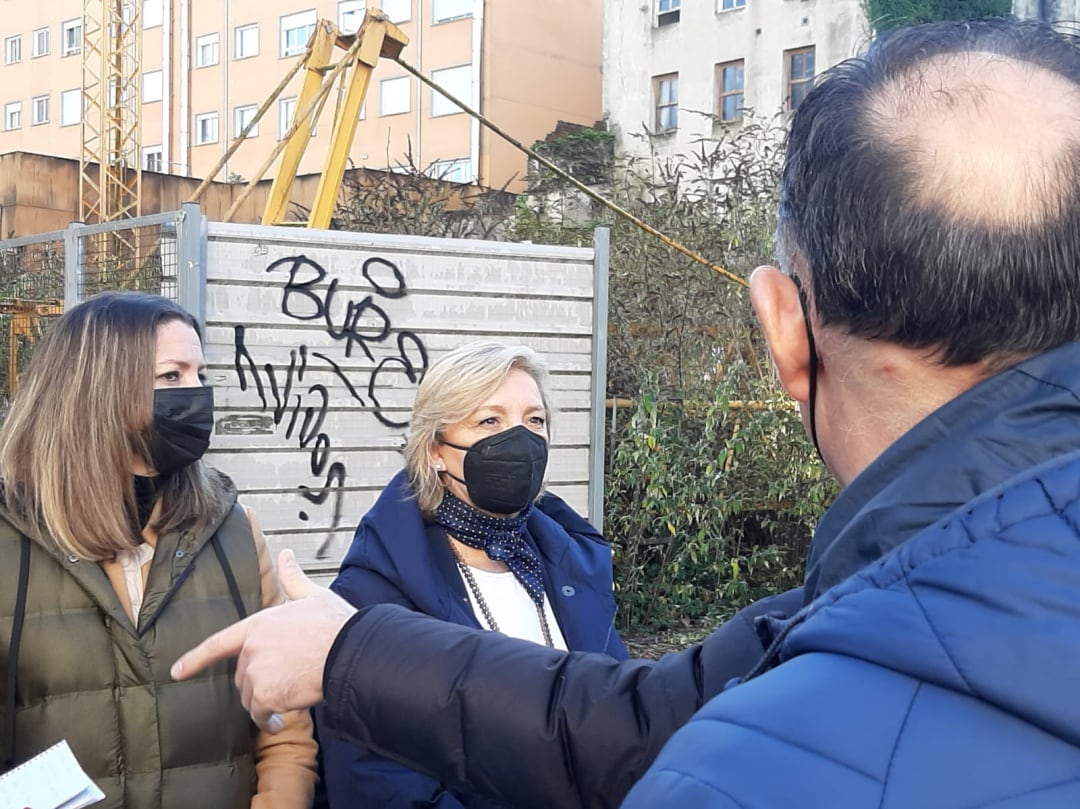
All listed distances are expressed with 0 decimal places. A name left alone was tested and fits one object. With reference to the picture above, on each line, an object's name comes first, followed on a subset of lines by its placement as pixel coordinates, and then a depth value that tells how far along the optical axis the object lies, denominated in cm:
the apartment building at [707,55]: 2814
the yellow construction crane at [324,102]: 745
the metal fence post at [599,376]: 585
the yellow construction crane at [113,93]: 3772
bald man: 86
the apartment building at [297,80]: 3428
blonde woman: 271
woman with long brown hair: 238
